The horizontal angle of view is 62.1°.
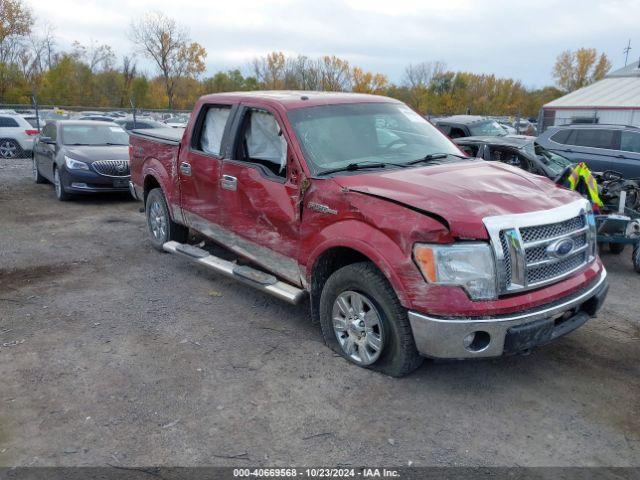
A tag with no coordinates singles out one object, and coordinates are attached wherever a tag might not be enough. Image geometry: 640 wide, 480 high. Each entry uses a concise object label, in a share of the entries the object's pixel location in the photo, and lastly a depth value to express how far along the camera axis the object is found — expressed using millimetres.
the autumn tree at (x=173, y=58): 58750
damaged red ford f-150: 3307
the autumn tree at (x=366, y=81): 59500
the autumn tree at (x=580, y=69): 72750
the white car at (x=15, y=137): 18331
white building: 30969
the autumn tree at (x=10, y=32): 41812
